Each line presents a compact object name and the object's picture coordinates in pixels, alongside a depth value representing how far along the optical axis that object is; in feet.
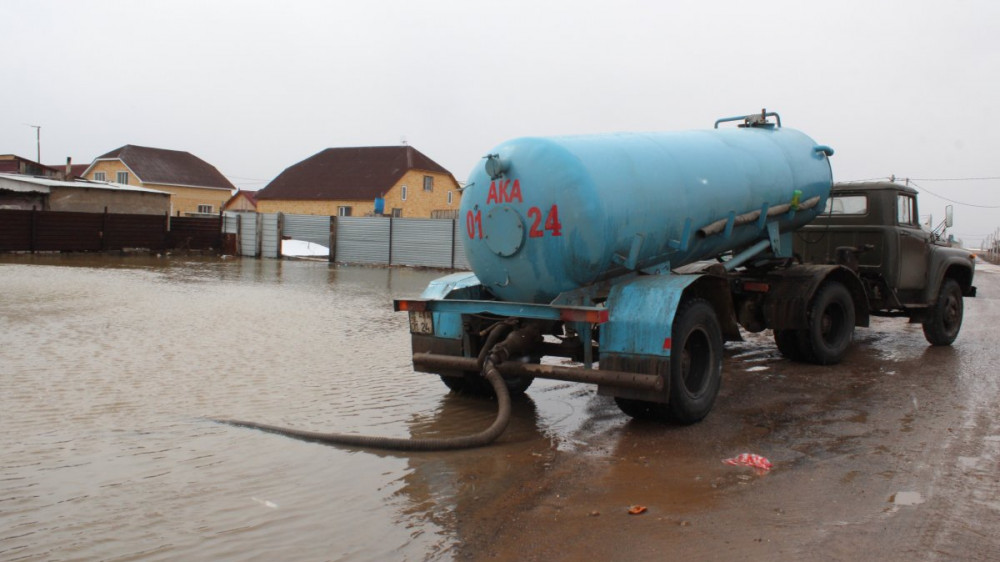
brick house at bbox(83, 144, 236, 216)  180.75
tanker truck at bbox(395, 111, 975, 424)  19.71
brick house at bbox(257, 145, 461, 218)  159.74
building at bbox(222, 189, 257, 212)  190.60
